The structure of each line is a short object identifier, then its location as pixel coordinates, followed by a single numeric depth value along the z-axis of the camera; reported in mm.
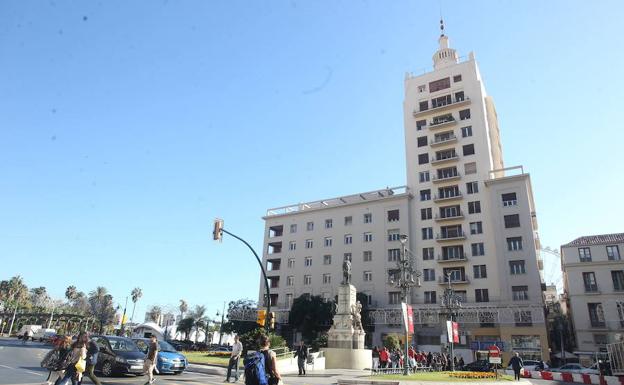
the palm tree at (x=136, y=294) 96738
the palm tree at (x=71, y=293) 101625
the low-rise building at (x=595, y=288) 42094
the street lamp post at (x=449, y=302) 28875
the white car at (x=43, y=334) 48906
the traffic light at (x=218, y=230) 20344
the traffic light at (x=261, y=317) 21877
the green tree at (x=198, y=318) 80875
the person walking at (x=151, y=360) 12688
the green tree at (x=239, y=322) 55219
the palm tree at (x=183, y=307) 104612
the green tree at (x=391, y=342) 37381
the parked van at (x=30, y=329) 51594
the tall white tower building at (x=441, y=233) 43688
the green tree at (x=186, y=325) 78750
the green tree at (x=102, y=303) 94969
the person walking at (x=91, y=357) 10562
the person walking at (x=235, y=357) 15375
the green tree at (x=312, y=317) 48000
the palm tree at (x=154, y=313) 97325
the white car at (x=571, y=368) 29016
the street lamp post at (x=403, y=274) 21094
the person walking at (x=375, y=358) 26144
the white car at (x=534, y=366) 31688
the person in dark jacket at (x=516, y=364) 19584
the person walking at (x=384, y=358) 24750
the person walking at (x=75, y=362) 9422
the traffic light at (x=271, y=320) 21878
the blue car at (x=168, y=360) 16609
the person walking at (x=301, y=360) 19469
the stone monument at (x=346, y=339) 23719
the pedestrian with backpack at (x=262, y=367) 5848
